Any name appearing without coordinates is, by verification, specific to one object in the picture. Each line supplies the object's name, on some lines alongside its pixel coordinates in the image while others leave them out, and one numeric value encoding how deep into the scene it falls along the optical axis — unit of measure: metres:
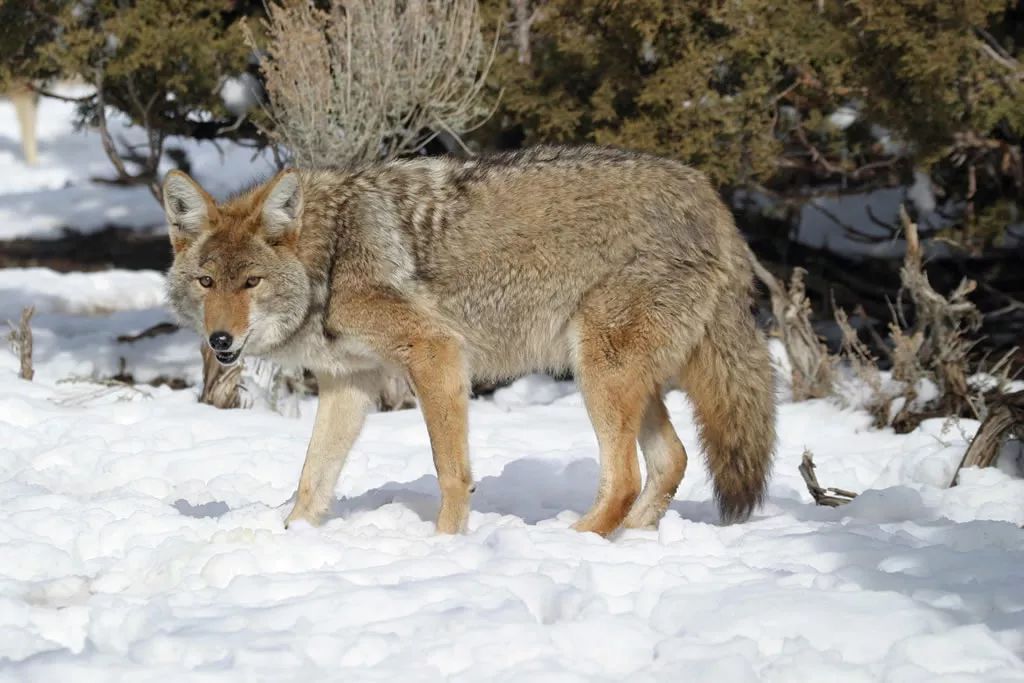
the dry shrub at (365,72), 19.41
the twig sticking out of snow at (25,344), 19.81
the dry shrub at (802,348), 20.05
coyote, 11.70
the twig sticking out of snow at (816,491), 13.12
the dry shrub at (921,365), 18.42
